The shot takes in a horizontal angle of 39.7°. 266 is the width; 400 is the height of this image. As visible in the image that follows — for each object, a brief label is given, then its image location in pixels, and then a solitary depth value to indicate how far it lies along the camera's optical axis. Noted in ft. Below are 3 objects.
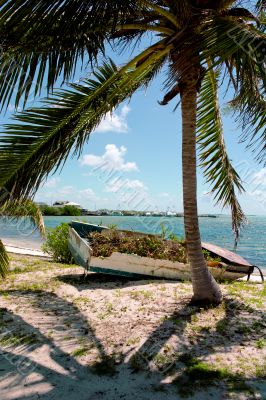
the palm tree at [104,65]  11.44
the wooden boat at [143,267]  26.16
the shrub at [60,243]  40.86
